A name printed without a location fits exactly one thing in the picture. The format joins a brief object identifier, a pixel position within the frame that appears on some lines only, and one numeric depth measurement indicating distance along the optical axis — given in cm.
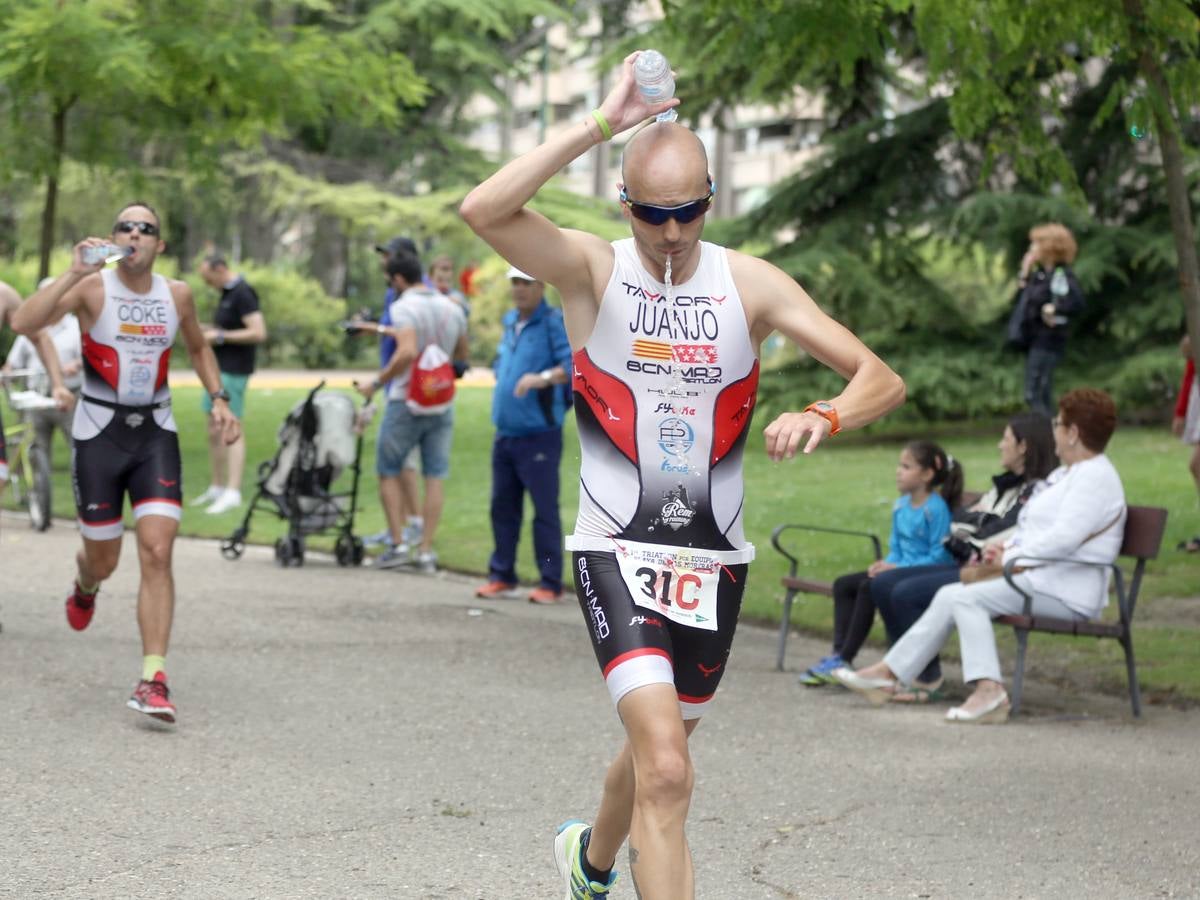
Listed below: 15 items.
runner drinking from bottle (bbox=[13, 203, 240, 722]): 783
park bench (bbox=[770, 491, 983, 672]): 941
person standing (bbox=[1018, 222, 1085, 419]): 1528
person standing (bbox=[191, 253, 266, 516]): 1572
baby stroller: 1286
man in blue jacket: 1130
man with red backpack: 1242
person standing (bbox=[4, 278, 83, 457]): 1483
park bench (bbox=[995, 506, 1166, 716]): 827
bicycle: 1387
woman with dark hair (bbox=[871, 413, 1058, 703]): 877
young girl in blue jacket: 894
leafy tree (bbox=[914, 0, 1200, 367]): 878
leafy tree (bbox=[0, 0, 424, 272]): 1664
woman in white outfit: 822
